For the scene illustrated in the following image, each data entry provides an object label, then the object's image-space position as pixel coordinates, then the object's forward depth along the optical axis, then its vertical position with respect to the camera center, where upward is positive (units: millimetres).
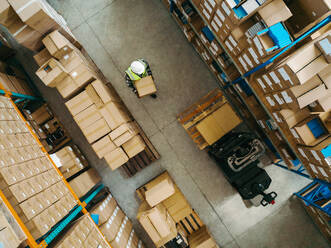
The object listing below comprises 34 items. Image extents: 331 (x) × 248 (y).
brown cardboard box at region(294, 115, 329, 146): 3707 -1387
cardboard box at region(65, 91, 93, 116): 4723 +1417
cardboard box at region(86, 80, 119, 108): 4704 +1360
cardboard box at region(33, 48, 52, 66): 4871 +2721
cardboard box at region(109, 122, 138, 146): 4727 +385
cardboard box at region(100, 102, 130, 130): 4738 +830
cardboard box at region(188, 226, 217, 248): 5086 -2620
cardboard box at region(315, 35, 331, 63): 3016 -286
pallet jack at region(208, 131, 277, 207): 4363 -1453
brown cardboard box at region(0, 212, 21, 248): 2879 -37
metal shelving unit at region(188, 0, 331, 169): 3354 -28
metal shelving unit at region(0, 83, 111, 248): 3219 -263
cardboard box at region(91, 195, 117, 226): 4684 -772
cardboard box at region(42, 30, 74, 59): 4543 +2633
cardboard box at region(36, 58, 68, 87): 4539 +2168
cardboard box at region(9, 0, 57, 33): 4176 +3175
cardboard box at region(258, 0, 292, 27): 3281 +504
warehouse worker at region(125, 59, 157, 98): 4578 +1275
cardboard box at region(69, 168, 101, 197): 4892 -20
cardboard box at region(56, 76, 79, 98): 4715 +1845
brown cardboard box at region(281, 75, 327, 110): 3248 -727
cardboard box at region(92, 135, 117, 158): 4785 +388
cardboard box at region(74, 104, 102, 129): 4742 +1089
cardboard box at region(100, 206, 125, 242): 4551 -1126
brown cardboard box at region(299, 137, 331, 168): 3469 -1689
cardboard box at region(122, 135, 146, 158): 4977 +41
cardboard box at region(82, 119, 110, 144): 4762 +759
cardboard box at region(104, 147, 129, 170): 4844 +53
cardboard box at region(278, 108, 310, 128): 3777 -1060
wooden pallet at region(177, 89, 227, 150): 5012 -221
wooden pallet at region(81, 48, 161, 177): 5590 -302
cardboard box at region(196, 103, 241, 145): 4898 -566
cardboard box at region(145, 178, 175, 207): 4836 -1118
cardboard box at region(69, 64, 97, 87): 4664 +1861
